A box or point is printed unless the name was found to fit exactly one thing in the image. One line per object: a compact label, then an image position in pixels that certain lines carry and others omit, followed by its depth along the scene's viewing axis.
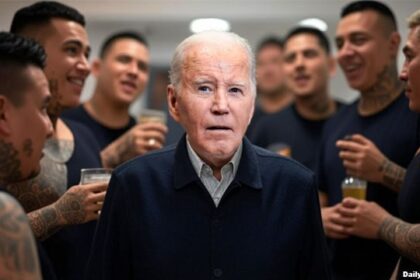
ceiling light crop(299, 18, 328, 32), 5.67
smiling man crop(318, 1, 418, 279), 2.62
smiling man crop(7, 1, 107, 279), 2.16
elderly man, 1.75
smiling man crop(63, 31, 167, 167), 3.06
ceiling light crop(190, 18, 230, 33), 5.72
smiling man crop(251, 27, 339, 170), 3.63
